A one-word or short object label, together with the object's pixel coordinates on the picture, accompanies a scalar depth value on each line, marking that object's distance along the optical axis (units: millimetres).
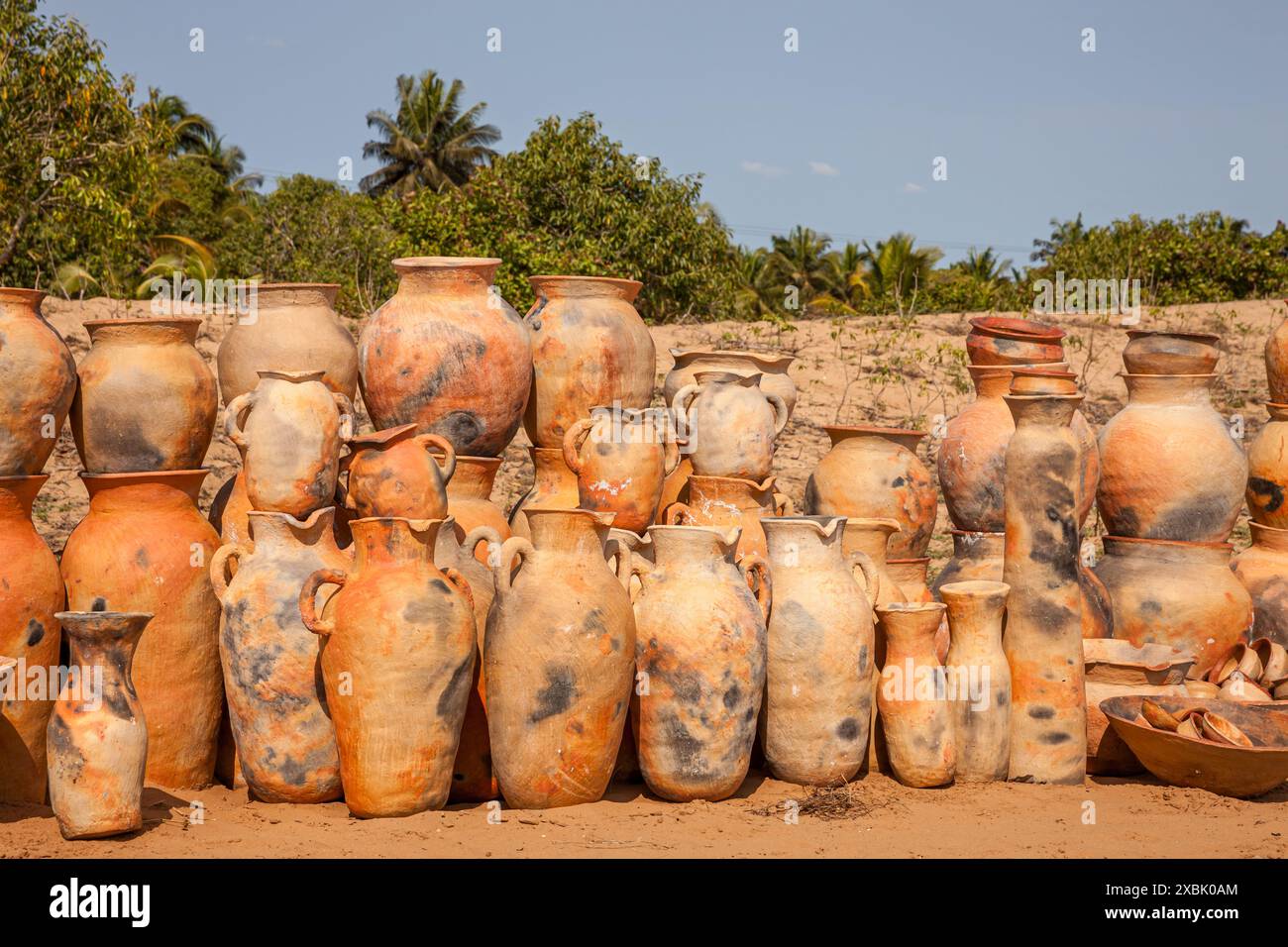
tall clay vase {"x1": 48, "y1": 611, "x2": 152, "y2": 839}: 4250
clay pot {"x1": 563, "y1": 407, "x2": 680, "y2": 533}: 5324
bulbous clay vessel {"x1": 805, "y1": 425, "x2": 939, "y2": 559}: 5910
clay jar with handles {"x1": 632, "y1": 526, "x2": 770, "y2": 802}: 4793
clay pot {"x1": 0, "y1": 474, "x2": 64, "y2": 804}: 4746
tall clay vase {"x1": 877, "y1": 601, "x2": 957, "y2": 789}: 5094
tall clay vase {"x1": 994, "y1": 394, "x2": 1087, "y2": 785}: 5227
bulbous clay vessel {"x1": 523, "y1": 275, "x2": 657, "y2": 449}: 5887
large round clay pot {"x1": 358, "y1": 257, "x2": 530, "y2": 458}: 5559
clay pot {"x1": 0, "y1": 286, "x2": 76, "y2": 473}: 4859
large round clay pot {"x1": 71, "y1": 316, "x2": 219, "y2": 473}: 5117
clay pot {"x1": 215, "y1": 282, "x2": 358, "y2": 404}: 5504
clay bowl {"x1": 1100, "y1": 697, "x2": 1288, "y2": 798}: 4891
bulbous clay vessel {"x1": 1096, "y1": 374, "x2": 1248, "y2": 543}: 6176
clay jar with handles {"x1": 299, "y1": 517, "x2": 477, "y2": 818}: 4477
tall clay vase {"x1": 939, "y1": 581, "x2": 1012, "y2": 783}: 5145
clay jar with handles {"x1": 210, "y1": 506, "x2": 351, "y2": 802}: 4738
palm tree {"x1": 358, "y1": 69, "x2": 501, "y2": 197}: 33272
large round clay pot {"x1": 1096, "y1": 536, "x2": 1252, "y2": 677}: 6086
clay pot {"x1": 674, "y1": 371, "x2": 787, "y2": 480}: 5676
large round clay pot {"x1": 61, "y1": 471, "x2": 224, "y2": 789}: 4992
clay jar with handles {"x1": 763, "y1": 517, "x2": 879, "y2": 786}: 5031
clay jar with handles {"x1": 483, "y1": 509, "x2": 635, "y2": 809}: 4621
